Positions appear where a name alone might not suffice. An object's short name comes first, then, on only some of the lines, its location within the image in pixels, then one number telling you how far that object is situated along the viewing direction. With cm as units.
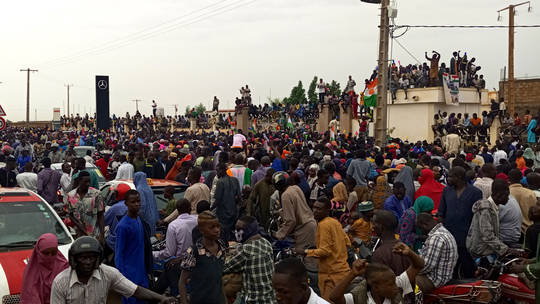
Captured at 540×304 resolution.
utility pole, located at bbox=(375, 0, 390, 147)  1847
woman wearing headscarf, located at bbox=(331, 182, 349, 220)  971
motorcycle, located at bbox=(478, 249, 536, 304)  648
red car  609
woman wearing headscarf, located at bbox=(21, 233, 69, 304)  487
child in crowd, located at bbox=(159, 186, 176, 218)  903
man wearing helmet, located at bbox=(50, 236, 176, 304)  417
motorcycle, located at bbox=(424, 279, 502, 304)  609
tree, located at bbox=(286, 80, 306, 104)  8731
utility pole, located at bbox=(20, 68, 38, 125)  5941
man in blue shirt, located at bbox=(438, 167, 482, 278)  750
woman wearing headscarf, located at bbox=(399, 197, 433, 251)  724
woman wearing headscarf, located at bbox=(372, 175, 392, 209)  965
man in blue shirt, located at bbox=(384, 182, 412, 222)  844
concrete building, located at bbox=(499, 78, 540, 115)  4225
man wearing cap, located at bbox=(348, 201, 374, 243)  785
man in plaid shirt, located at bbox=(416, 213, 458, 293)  580
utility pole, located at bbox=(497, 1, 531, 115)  3388
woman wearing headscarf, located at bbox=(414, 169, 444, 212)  951
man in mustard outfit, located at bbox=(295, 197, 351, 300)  604
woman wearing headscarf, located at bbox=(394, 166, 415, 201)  1015
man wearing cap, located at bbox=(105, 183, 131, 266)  744
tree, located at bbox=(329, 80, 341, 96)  8548
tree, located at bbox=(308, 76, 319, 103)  8226
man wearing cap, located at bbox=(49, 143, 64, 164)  1728
